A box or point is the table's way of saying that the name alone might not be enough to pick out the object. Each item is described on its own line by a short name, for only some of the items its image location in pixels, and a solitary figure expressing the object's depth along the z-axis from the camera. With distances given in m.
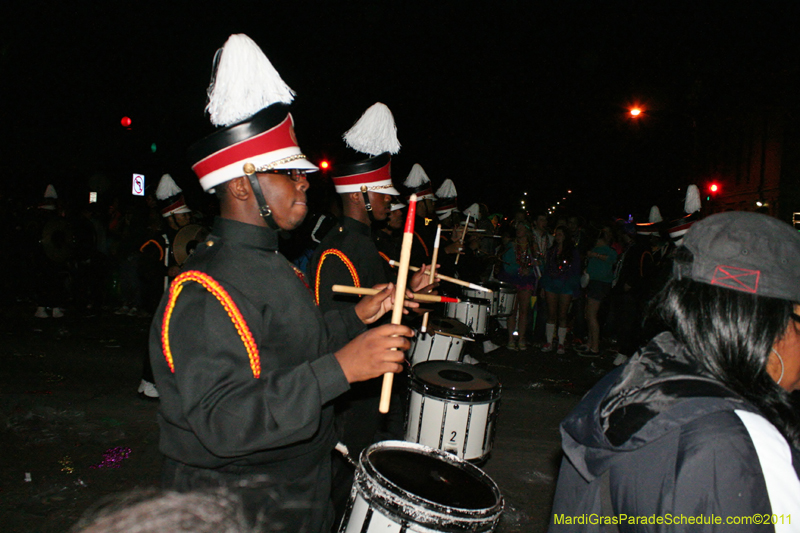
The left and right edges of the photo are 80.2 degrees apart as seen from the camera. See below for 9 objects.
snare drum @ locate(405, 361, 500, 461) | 3.58
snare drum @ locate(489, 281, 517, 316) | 8.62
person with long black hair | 1.02
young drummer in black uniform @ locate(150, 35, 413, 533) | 1.50
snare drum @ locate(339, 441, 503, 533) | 1.82
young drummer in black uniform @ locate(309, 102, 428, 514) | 3.21
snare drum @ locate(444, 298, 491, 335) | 7.24
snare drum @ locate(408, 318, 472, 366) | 5.16
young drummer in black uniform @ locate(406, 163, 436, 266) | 6.61
